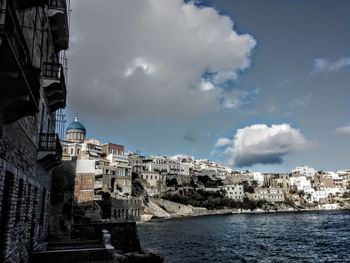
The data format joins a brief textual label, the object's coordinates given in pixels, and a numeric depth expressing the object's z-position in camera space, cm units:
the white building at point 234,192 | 16488
